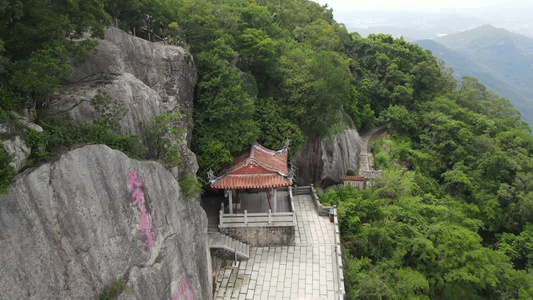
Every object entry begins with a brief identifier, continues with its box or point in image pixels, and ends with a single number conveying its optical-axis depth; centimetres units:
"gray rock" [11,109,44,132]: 709
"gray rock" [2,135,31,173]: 641
